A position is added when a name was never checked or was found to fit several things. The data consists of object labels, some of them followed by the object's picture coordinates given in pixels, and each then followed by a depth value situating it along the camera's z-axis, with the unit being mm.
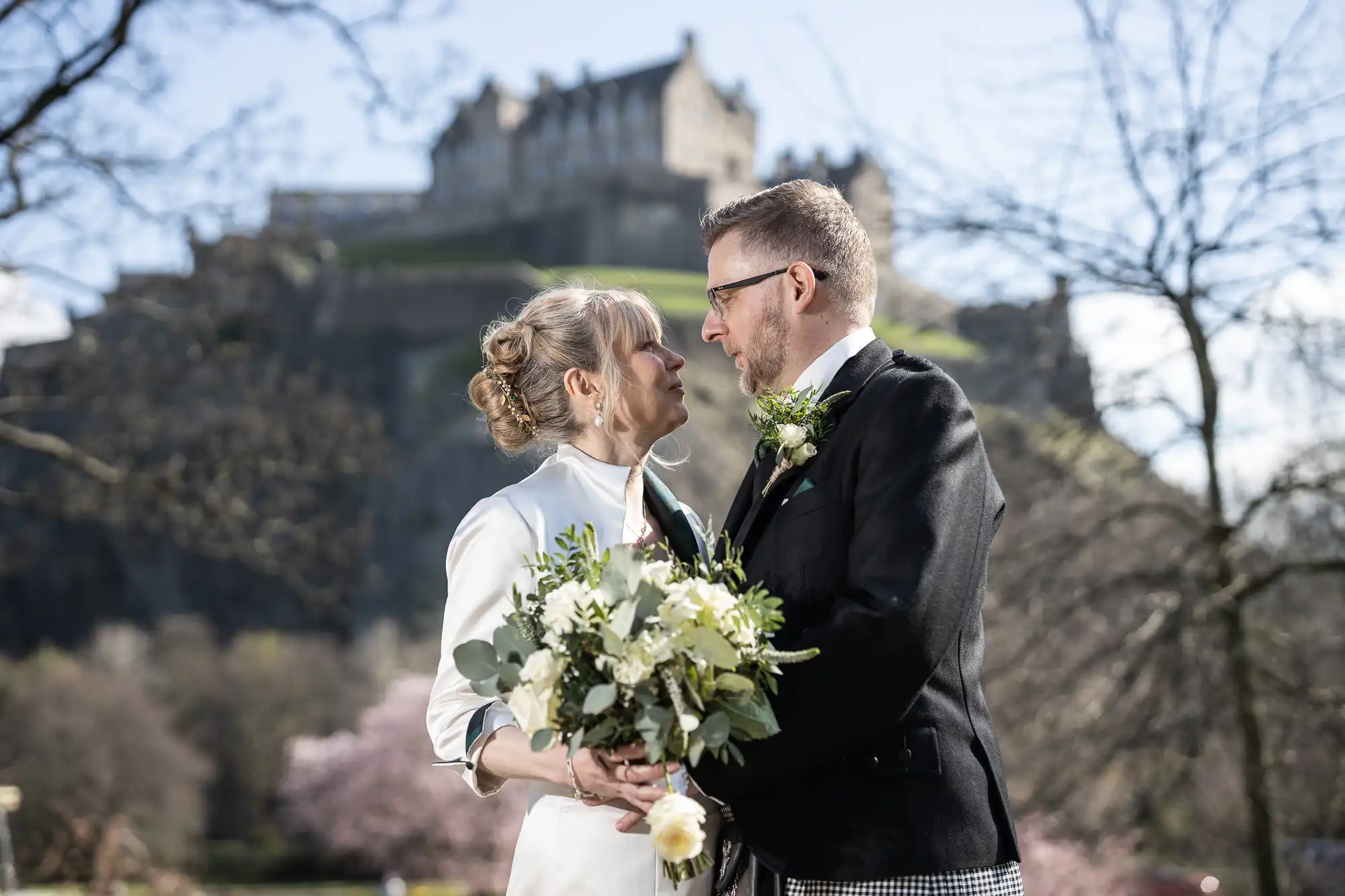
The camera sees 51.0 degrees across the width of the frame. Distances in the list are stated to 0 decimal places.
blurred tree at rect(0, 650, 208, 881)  35969
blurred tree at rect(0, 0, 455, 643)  7391
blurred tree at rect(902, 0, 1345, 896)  7309
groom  2334
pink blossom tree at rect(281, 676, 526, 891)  27734
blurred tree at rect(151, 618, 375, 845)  41062
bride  2781
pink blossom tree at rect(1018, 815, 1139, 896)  12467
